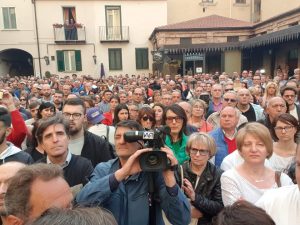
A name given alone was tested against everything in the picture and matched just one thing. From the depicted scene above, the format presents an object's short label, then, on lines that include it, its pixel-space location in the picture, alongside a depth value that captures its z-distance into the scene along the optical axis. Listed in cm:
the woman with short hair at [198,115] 361
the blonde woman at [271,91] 447
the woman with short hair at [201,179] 204
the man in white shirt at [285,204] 131
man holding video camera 145
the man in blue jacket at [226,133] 268
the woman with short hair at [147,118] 319
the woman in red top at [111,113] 395
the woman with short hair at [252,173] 191
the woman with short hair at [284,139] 238
